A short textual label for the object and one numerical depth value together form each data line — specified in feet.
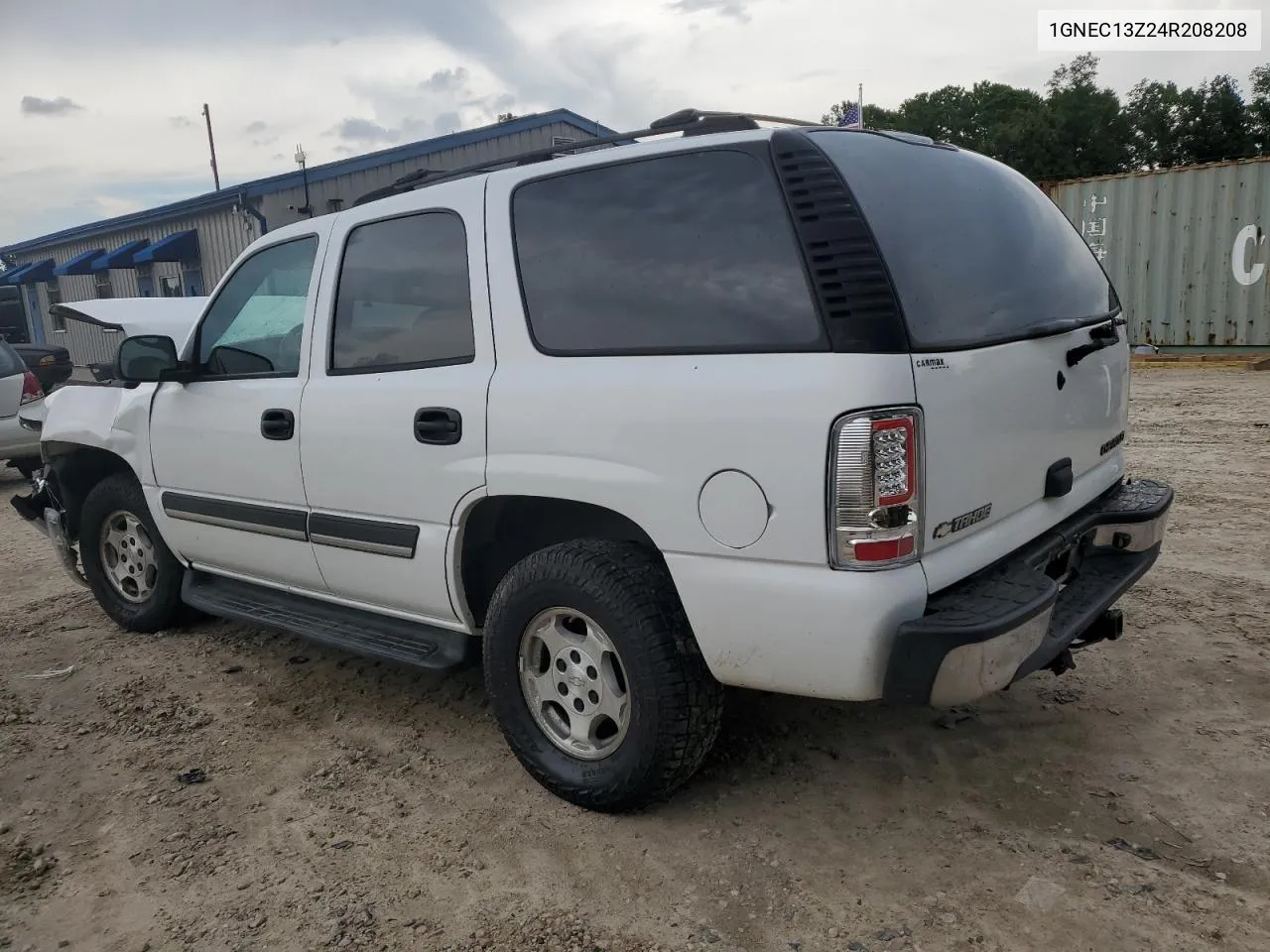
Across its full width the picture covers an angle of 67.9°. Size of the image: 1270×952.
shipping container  42.47
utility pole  120.98
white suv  7.47
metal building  54.13
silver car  28.48
